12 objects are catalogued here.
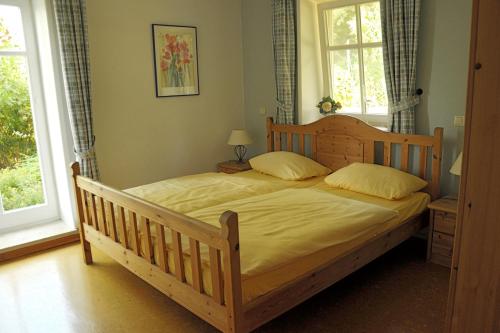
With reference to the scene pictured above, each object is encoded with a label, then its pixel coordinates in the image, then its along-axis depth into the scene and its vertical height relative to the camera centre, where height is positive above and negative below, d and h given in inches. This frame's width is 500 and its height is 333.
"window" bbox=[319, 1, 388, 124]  154.0 +8.7
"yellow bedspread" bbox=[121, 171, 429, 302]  84.7 -34.7
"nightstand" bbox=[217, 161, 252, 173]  178.4 -36.0
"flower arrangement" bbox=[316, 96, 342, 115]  166.4 -10.1
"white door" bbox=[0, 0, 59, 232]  145.4 -13.6
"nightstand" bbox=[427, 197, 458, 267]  119.1 -45.1
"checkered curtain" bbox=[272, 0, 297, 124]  164.7 +10.2
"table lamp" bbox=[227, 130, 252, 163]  181.3 -23.9
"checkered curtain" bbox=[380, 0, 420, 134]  128.8 +6.4
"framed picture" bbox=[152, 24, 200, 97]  166.1 +10.8
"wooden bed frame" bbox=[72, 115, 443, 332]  77.8 -35.3
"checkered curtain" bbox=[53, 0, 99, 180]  136.3 +5.7
